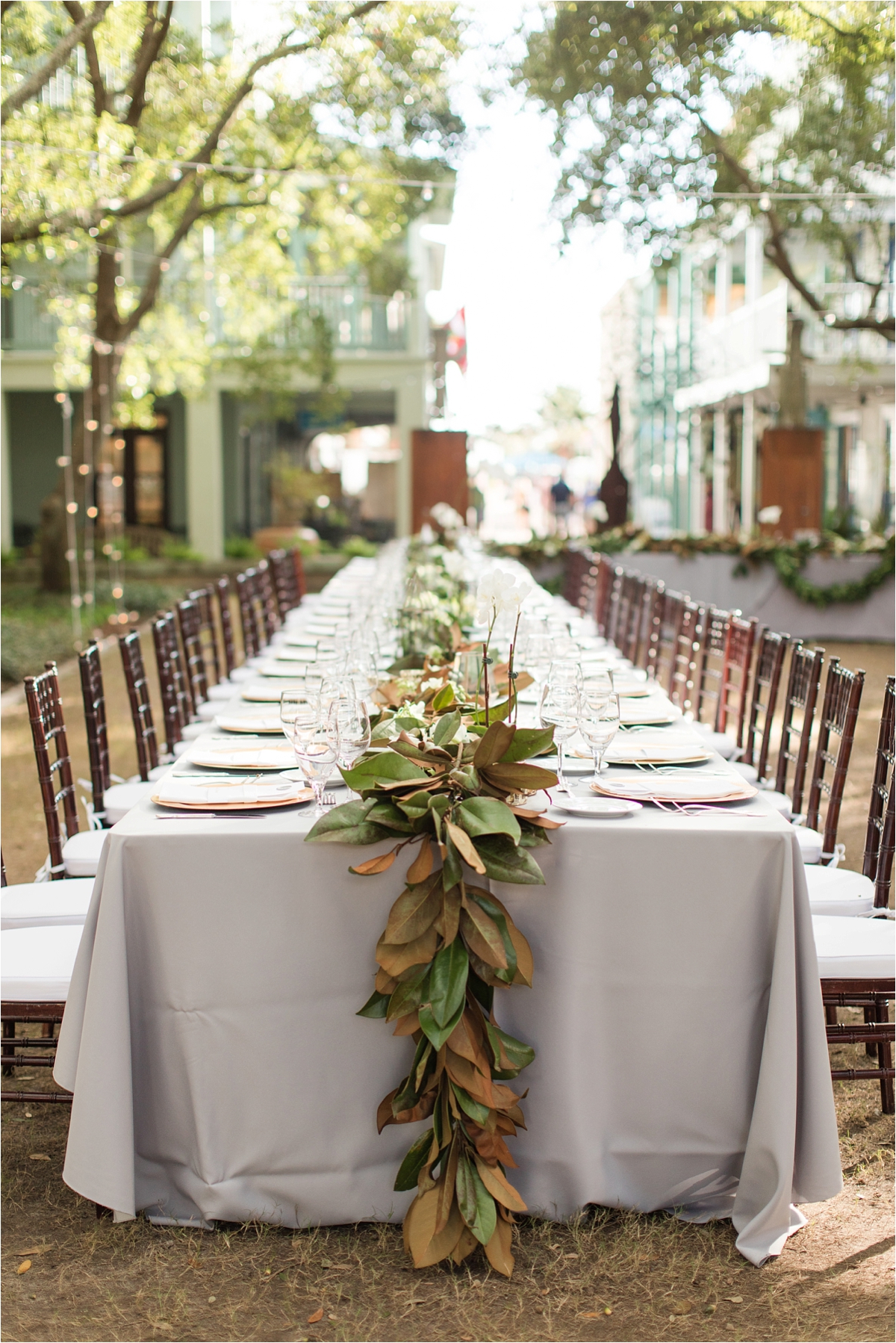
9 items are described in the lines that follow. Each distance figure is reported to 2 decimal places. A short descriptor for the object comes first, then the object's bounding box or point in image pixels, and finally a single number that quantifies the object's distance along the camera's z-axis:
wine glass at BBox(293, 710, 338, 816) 2.29
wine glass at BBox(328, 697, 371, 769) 2.30
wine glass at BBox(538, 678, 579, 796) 2.51
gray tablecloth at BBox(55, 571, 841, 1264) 2.22
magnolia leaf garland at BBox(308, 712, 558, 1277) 2.10
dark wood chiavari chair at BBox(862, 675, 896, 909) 2.93
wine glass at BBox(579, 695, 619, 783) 2.44
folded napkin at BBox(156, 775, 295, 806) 2.40
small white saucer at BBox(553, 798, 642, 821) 2.30
